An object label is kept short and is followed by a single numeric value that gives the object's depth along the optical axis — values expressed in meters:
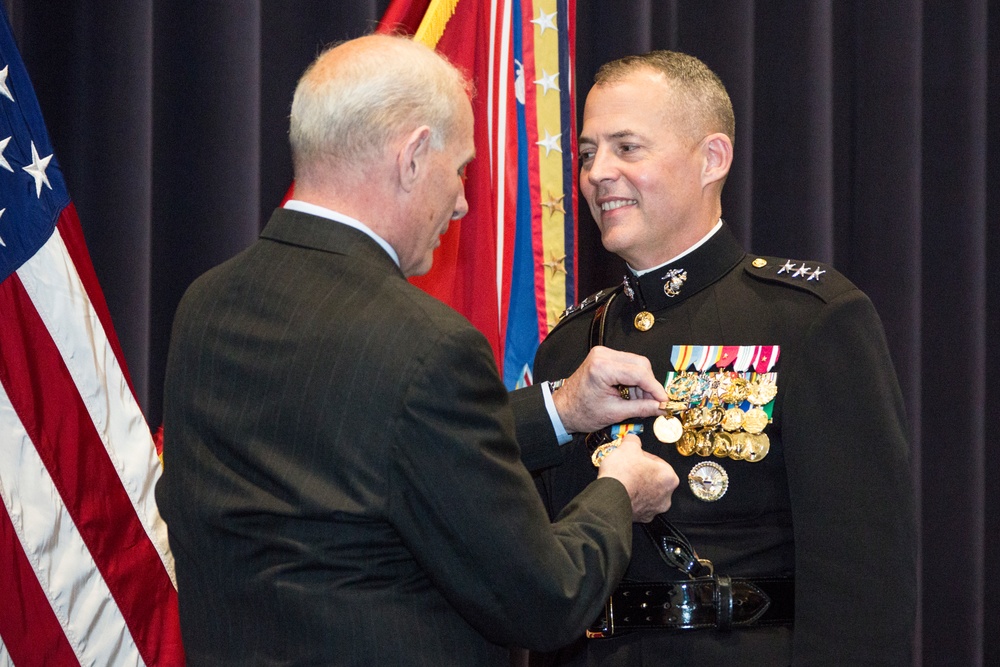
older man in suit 3.29
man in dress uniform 3.58
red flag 4.28
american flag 3.85
